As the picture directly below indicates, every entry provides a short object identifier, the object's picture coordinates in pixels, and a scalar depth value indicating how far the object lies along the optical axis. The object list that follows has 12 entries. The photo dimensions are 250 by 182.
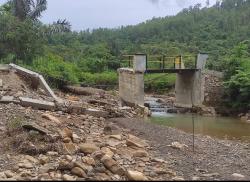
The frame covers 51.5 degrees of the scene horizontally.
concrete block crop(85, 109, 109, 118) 9.21
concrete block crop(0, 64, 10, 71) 12.33
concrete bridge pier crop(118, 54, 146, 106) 15.45
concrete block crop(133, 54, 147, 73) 15.45
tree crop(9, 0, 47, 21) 18.95
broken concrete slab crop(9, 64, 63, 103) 11.50
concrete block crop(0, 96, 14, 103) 8.81
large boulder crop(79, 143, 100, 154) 5.82
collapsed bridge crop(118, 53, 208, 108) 15.50
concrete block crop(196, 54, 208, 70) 16.74
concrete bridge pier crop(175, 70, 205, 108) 16.95
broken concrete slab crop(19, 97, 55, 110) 8.93
